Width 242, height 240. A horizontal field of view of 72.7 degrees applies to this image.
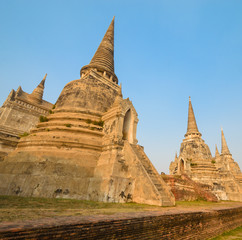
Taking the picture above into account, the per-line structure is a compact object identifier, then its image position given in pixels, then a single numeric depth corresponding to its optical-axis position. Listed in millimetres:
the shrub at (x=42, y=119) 13766
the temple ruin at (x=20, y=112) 17312
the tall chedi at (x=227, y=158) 37906
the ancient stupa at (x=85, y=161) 8602
